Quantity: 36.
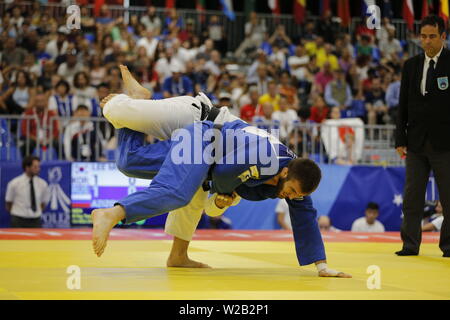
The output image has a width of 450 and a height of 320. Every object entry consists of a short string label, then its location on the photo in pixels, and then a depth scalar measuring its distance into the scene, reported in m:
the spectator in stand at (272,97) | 12.48
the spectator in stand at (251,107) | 11.67
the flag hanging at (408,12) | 15.32
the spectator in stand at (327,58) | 14.79
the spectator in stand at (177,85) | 12.54
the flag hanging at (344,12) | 16.36
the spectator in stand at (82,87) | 11.66
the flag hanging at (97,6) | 14.89
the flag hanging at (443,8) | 15.56
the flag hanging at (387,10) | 15.98
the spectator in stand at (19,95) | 11.17
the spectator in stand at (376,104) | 12.98
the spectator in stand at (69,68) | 12.59
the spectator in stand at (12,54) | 12.67
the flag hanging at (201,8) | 16.31
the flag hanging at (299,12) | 16.81
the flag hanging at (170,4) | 16.06
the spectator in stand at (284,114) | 11.68
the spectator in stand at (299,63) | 14.54
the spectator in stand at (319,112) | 12.23
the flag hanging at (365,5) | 15.77
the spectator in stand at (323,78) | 13.74
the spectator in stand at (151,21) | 15.08
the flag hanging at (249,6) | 17.34
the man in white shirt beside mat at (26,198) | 9.52
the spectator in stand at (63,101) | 11.06
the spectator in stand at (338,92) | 13.37
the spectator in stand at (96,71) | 12.40
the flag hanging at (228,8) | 16.22
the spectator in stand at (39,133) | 10.00
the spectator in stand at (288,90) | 12.79
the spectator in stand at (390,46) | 15.28
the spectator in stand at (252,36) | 16.11
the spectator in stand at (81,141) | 10.09
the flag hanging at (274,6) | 16.83
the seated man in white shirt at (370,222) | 10.00
